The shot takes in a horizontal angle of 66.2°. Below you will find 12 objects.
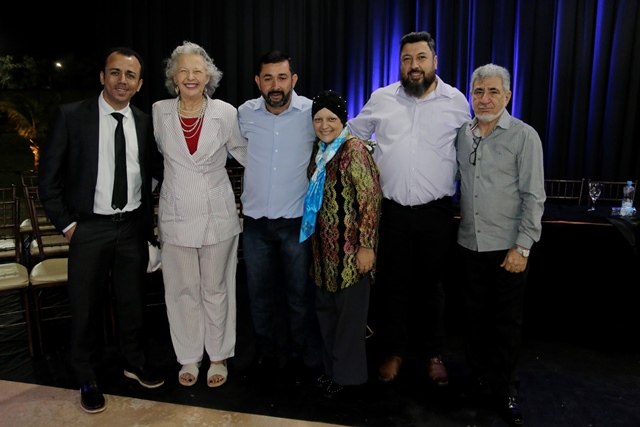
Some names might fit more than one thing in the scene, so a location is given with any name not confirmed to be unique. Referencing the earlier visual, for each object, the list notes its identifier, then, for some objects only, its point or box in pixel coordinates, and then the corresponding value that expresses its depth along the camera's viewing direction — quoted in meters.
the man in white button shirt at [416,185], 2.37
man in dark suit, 2.18
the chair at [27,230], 3.93
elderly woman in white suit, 2.32
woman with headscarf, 2.15
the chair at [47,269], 2.82
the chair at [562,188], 6.38
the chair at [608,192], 5.56
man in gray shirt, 2.10
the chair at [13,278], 2.77
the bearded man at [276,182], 2.34
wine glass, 3.31
